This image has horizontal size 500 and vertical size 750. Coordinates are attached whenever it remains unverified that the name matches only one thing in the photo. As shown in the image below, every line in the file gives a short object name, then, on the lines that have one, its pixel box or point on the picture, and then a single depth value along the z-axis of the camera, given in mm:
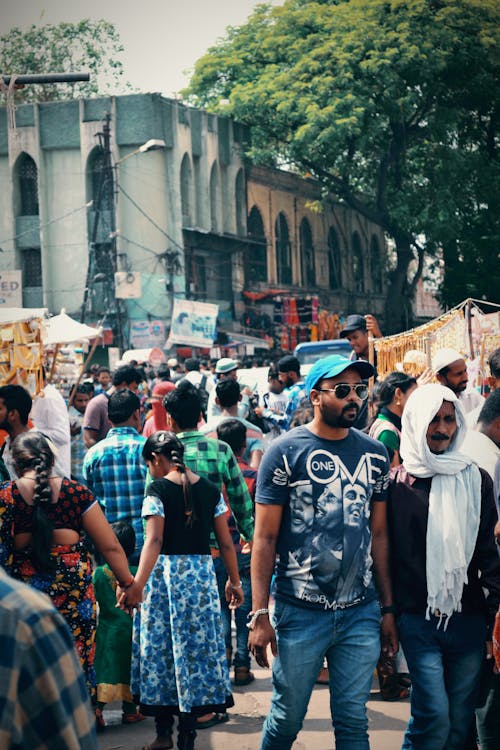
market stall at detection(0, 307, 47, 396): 8289
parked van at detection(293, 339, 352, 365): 24344
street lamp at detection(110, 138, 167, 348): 33188
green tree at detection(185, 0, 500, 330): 33781
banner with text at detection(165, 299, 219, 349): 30875
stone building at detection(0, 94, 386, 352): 34031
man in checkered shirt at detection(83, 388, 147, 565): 6270
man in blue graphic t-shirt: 4047
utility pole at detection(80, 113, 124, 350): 33438
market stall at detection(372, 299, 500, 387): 10047
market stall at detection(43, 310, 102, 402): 13234
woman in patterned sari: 4680
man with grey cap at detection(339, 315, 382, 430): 7738
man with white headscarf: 4066
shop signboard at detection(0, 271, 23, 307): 27672
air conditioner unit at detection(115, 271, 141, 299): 32000
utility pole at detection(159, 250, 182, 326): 34250
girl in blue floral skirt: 5203
